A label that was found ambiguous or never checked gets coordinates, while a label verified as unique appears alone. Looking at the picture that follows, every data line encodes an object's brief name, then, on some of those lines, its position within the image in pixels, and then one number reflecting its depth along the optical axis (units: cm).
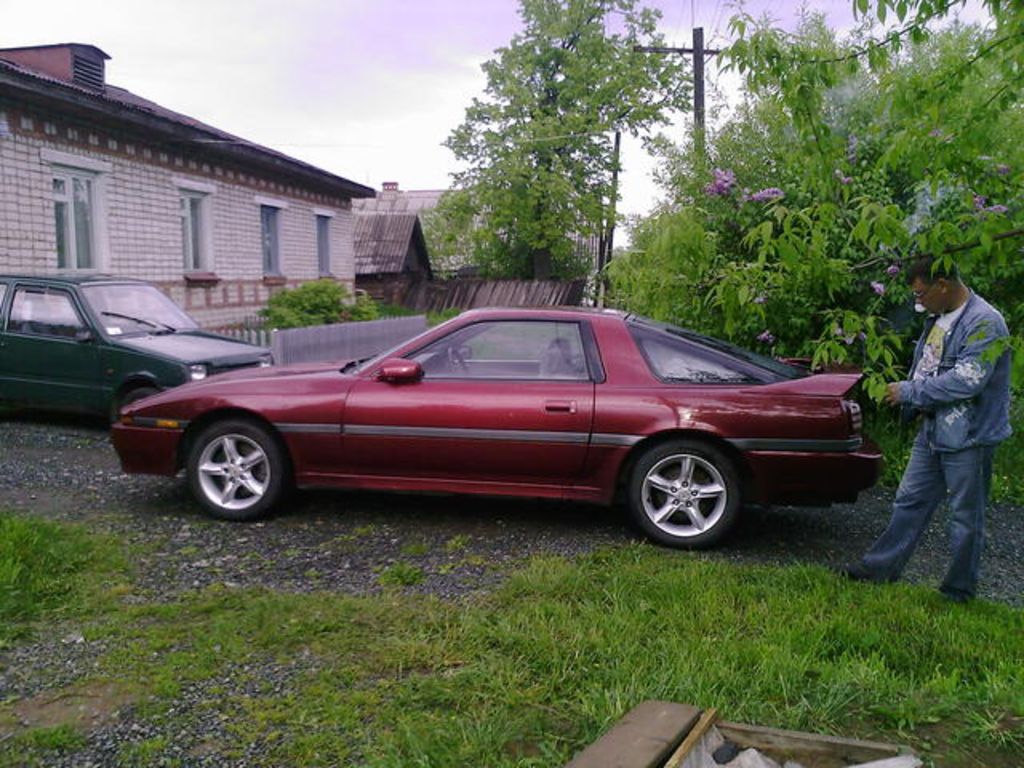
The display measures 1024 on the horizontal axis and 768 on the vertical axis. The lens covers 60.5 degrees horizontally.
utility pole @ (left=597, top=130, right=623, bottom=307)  3535
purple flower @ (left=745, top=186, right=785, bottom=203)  770
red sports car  513
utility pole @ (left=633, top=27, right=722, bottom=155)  2123
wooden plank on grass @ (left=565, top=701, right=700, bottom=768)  257
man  405
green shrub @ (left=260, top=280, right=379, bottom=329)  1734
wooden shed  3509
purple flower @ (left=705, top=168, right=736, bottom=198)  838
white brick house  1157
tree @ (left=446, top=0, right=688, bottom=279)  3453
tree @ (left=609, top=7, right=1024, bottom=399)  309
